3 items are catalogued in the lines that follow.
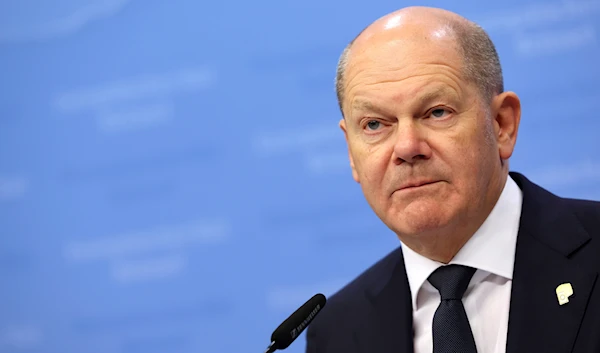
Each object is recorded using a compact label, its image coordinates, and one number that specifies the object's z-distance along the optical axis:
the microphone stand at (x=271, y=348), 4.53
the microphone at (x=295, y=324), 4.56
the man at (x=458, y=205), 4.89
